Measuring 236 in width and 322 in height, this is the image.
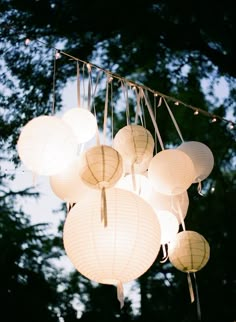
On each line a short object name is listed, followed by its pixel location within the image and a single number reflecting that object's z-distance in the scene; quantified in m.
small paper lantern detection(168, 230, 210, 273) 2.09
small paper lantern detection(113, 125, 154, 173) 2.09
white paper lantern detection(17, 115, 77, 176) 1.73
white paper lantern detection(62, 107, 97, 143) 2.04
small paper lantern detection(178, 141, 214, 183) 2.34
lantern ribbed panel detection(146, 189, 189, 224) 2.15
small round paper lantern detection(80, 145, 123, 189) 1.71
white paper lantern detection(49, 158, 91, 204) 1.87
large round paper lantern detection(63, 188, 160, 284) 1.61
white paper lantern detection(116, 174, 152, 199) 2.06
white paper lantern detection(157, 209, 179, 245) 2.08
